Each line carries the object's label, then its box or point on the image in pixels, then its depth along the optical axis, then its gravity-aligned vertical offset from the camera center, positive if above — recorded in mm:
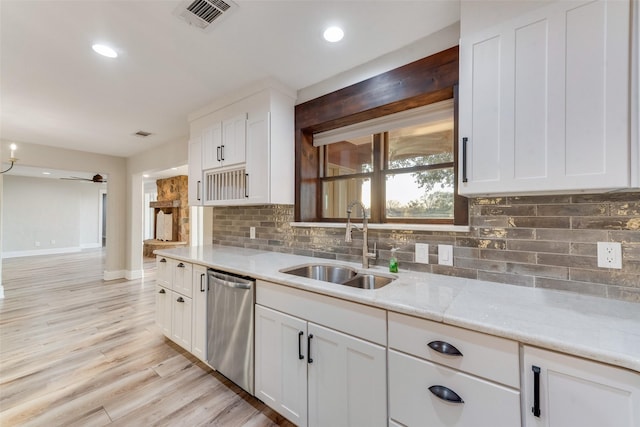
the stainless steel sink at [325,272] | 1972 -461
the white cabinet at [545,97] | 1025 +515
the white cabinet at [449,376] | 949 -650
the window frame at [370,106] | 1663 +811
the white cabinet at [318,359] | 1257 -803
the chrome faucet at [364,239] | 1827 -182
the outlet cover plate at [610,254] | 1226 -194
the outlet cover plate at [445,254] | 1660 -265
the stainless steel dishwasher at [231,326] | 1814 -841
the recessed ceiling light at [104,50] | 1830 +1162
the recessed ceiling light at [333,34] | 1673 +1175
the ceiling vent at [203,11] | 1457 +1166
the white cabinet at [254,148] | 2309 +609
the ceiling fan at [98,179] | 6613 +864
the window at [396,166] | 1844 +374
